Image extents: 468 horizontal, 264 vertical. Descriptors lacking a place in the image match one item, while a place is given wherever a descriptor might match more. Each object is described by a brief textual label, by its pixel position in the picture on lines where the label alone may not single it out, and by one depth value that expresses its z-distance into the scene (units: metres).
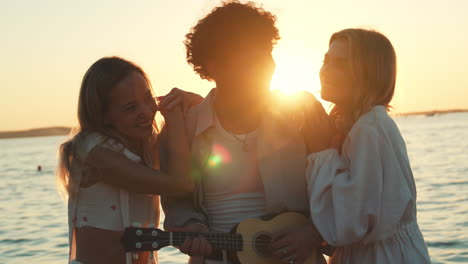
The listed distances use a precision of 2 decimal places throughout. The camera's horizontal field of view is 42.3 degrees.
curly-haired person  3.31
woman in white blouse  2.92
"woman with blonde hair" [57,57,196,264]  3.21
